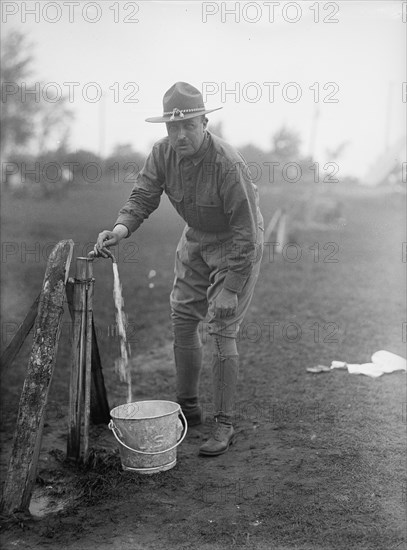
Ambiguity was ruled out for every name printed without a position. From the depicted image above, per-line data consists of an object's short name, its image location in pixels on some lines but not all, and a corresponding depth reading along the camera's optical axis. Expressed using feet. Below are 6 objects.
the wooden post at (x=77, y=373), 11.85
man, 12.32
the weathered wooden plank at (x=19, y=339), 11.41
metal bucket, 11.44
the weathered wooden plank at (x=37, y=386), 9.91
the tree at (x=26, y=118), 35.78
